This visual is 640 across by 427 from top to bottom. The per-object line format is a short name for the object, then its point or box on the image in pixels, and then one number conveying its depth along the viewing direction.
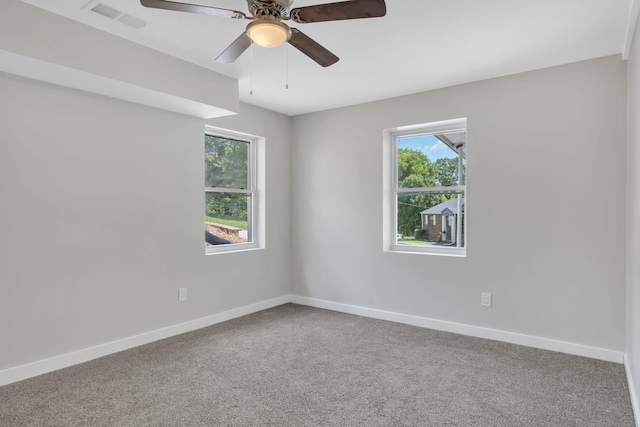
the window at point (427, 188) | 3.90
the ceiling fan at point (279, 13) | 1.77
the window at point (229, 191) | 4.18
